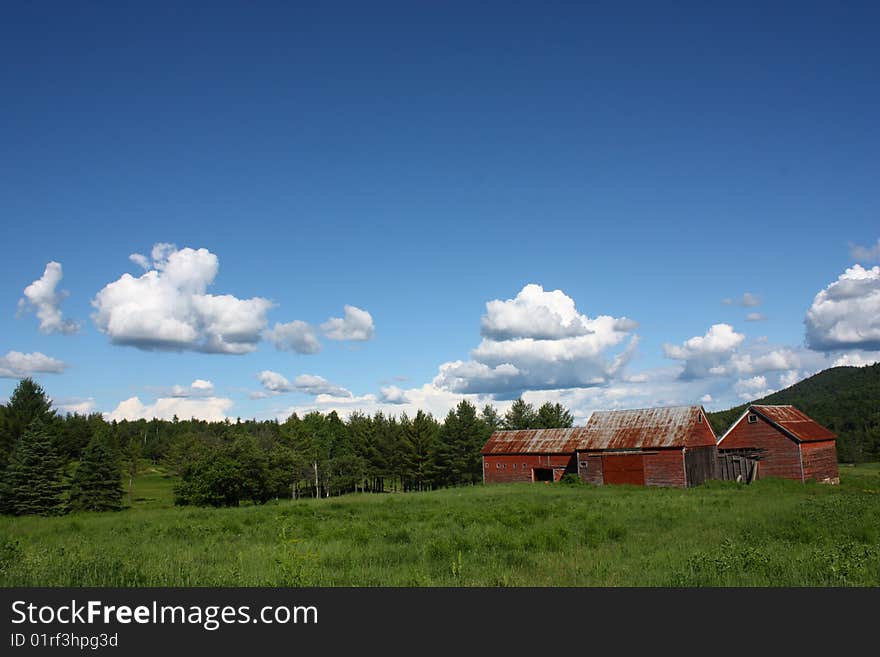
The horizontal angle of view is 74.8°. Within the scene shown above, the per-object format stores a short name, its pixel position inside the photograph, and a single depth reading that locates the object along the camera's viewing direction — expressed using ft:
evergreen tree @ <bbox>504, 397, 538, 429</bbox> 325.01
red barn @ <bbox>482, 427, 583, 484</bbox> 184.24
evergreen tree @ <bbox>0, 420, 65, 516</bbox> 157.28
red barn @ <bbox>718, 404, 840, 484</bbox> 150.24
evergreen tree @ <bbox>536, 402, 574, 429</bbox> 324.39
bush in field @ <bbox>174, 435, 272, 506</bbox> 159.43
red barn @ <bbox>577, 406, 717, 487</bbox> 151.33
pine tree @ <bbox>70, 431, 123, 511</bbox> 170.46
